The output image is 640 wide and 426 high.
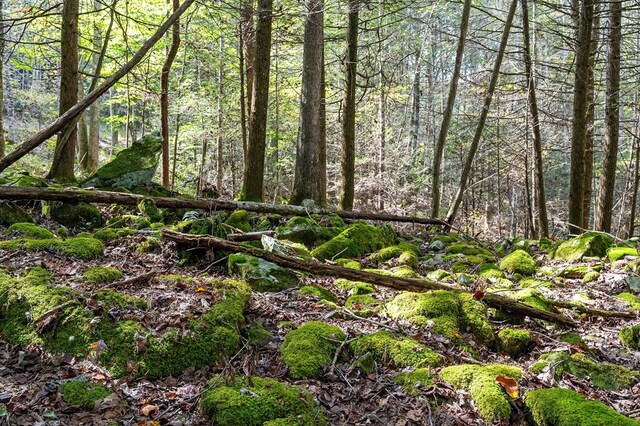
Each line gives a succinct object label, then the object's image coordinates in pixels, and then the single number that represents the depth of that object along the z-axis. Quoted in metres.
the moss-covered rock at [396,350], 3.67
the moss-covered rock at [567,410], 2.90
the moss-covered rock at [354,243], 7.28
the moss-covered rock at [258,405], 2.74
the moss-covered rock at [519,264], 7.13
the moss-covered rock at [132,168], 9.68
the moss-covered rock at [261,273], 5.19
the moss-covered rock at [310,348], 3.48
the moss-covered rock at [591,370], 3.68
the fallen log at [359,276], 4.76
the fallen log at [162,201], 7.10
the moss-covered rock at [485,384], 3.09
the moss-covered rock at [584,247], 7.58
